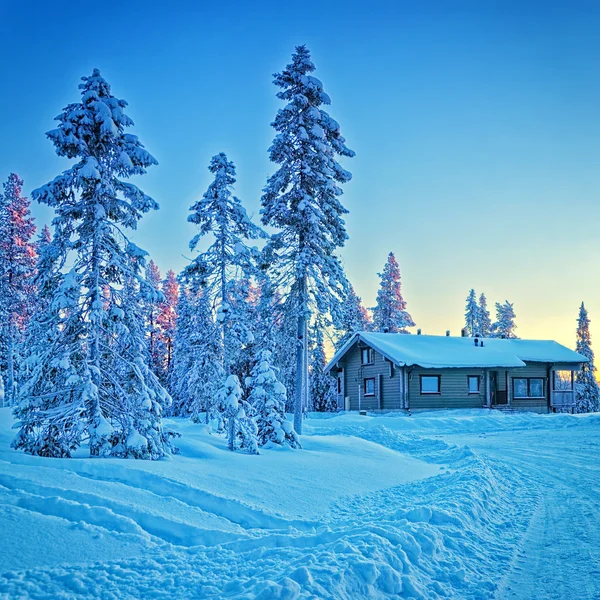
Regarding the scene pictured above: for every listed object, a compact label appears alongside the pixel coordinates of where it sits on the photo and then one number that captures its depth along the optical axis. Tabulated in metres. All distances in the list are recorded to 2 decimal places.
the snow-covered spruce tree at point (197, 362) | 15.50
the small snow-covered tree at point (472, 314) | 65.31
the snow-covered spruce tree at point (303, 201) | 19.14
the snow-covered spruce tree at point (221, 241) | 14.78
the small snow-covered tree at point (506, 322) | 64.31
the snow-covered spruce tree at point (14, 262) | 29.77
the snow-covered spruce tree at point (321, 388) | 46.38
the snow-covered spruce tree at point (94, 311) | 9.66
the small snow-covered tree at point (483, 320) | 65.38
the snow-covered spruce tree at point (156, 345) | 47.86
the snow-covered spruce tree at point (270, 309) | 19.92
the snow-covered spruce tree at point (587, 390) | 51.91
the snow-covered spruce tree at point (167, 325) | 50.24
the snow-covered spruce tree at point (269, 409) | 13.83
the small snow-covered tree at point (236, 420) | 12.33
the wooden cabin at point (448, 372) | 33.66
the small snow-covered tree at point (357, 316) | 45.88
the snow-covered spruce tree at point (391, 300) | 50.03
